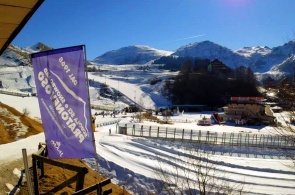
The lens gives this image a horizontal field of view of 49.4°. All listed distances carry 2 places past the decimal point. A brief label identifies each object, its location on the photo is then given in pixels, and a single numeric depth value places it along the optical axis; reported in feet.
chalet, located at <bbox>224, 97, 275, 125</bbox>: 230.36
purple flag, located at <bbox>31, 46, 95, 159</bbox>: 21.20
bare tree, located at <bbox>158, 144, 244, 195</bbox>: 64.18
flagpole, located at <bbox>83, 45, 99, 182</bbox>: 20.56
